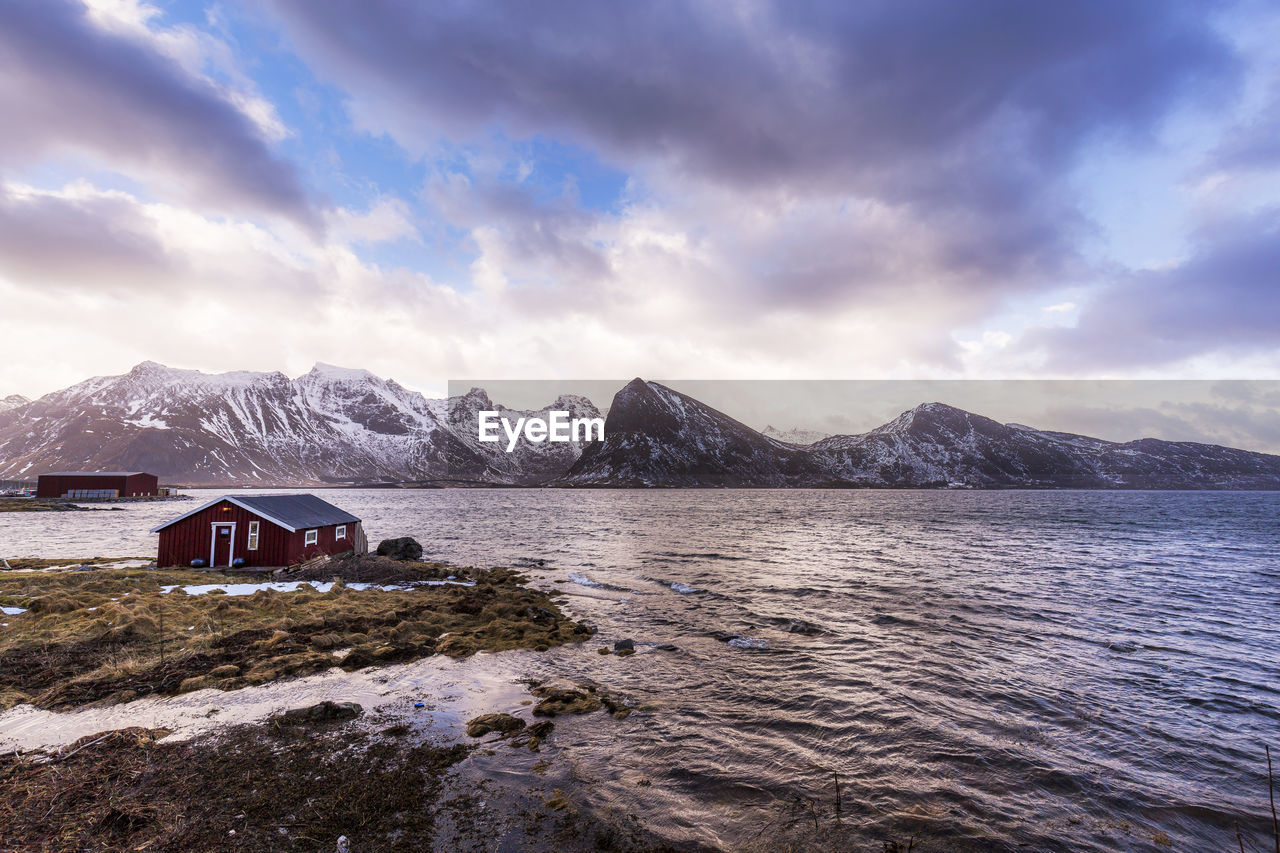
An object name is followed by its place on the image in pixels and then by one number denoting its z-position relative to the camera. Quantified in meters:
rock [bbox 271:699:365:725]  14.23
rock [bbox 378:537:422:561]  46.46
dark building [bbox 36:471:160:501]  142.50
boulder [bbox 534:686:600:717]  15.97
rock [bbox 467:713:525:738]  14.26
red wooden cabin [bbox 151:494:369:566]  39.22
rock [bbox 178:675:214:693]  15.96
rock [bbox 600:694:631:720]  16.12
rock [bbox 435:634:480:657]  21.42
